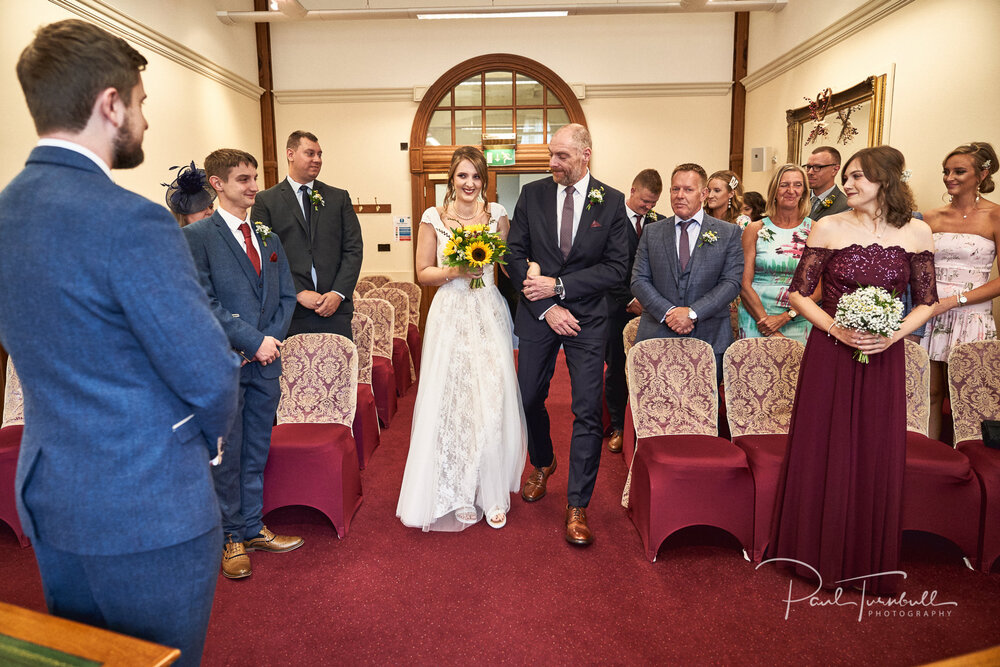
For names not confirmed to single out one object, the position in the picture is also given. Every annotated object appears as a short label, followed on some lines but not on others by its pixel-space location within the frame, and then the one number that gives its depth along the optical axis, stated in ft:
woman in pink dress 12.44
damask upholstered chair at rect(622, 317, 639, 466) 13.51
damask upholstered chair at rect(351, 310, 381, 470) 14.56
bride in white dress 11.32
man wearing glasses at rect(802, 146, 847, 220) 15.20
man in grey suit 12.44
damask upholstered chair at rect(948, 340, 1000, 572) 11.25
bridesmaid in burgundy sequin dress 8.92
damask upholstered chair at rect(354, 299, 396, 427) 17.61
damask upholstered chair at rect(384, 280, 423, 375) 23.67
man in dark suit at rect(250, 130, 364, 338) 13.64
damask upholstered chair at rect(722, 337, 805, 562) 11.37
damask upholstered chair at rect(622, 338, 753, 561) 10.15
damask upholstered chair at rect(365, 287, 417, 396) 20.56
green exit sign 30.17
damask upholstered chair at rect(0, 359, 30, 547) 10.85
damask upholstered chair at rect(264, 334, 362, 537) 11.05
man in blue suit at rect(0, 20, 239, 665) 4.00
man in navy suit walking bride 11.03
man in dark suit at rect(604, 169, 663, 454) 15.96
